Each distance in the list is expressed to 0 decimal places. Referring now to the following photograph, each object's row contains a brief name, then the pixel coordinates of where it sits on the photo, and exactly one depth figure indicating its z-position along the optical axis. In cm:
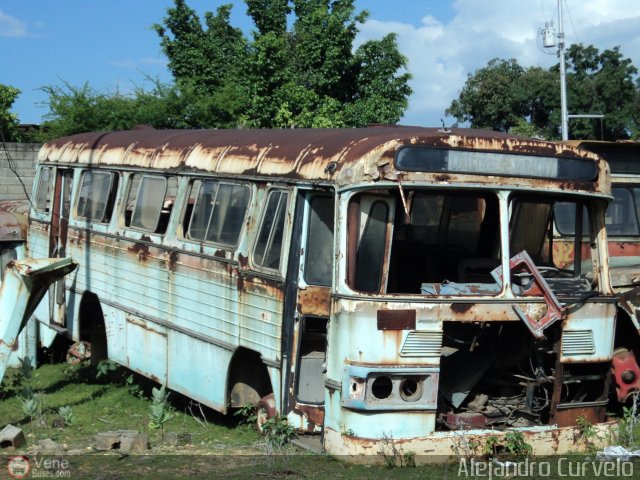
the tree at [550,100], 4169
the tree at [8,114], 2684
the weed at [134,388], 1019
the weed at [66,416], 882
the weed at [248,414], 823
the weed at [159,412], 854
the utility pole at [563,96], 2647
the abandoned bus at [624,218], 938
